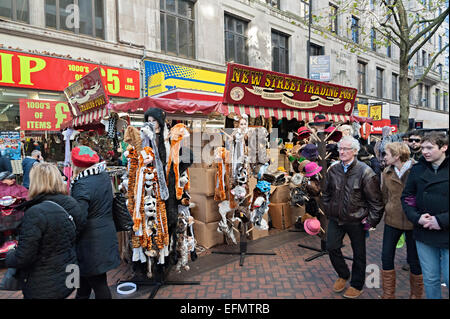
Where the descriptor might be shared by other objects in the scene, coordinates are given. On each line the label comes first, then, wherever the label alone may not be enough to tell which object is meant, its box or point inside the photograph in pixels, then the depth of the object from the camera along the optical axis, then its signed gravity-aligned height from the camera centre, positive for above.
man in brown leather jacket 3.37 -0.73
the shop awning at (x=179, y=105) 5.91 +0.92
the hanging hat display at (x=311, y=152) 5.14 -0.09
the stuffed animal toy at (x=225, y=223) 4.91 -1.28
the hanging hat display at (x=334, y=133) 5.39 +0.27
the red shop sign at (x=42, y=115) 8.68 +1.16
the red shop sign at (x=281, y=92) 5.85 +1.33
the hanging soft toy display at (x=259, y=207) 4.91 -1.00
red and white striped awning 5.92 +0.82
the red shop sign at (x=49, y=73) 8.56 +2.58
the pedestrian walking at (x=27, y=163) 6.66 -0.26
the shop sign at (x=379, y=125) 11.60 +0.93
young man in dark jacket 2.51 -0.60
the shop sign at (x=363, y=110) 20.50 +2.60
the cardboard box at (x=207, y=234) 5.27 -1.57
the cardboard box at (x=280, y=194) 6.38 -1.03
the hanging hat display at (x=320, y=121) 5.57 +0.52
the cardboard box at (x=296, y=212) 6.48 -1.46
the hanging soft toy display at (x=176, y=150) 3.81 -0.01
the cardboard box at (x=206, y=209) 5.23 -1.09
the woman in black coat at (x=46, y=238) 2.33 -0.71
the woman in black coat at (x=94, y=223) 2.85 -0.73
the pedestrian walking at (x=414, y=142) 5.49 +0.07
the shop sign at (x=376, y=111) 19.70 +2.43
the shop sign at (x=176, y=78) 10.91 +2.94
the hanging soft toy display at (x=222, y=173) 4.79 -0.41
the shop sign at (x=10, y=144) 7.86 +0.23
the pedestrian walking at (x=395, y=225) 3.24 -0.88
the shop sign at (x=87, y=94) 5.89 +1.28
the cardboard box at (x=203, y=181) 5.15 -0.58
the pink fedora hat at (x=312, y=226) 4.57 -1.24
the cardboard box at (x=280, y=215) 6.39 -1.49
